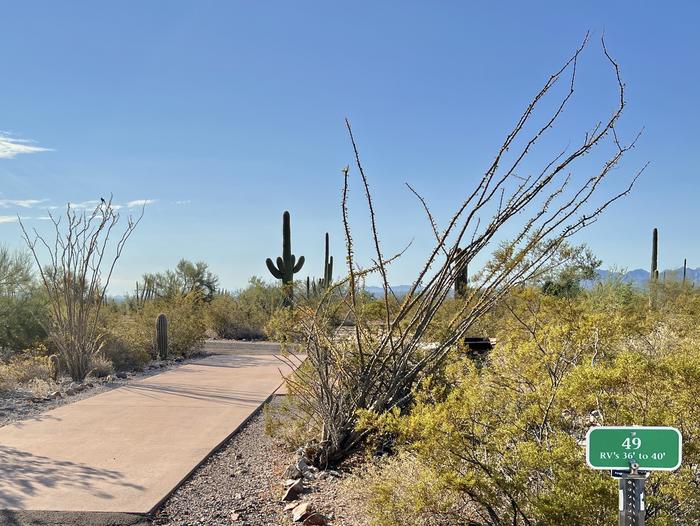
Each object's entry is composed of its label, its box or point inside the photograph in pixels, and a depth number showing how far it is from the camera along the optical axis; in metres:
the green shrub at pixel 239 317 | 22.05
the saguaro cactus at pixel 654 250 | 30.92
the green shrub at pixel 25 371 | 10.88
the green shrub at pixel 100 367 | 11.91
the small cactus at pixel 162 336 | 14.84
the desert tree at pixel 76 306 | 11.49
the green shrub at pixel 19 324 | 14.95
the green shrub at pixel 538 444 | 3.37
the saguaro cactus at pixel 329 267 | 27.83
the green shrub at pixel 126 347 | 13.14
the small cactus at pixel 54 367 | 11.40
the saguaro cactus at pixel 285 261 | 24.61
